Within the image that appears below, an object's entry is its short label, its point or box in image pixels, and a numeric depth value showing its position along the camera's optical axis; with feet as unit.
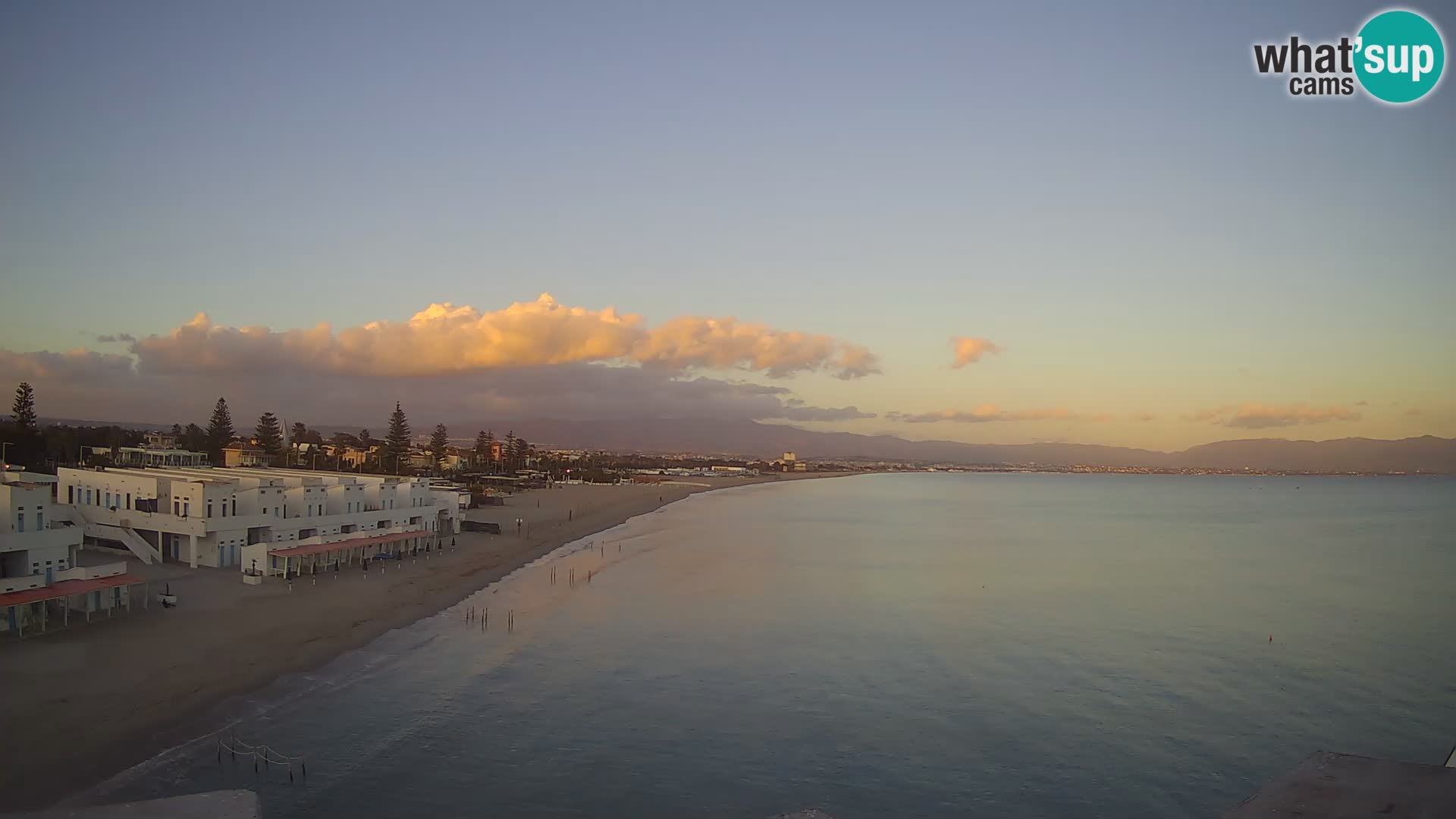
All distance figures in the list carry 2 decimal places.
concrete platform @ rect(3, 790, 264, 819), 48.16
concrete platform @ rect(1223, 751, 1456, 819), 42.91
